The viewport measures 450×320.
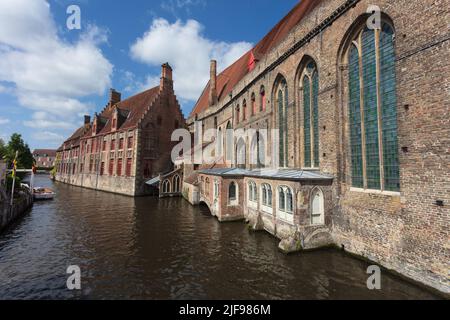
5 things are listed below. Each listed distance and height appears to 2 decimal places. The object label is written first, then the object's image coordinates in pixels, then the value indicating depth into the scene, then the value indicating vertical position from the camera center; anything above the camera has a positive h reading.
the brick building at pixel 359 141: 6.68 +1.49
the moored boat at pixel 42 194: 24.30 -2.41
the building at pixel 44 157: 100.31 +6.31
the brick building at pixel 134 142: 29.75 +4.35
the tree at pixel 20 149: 41.91 +4.18
